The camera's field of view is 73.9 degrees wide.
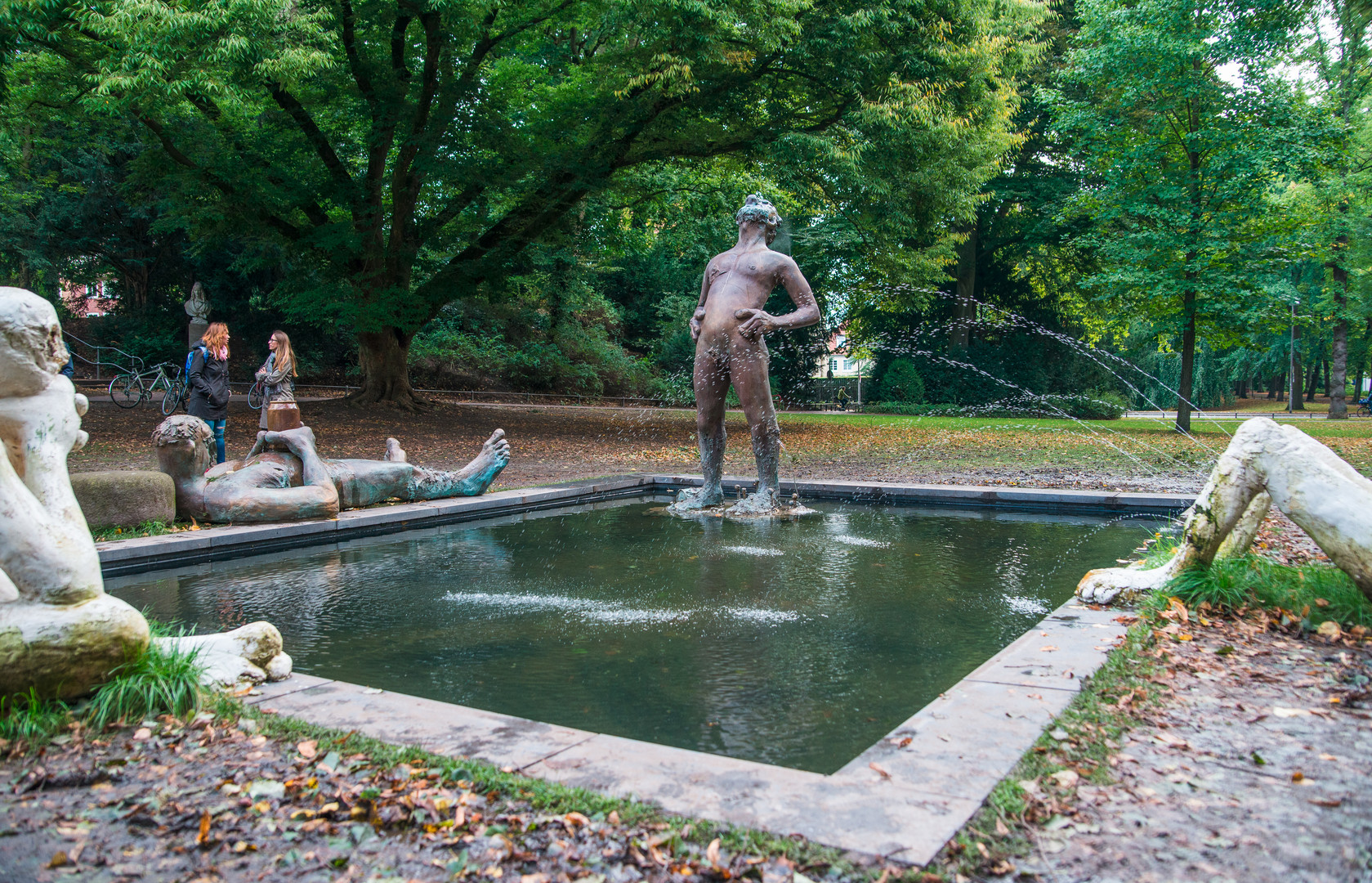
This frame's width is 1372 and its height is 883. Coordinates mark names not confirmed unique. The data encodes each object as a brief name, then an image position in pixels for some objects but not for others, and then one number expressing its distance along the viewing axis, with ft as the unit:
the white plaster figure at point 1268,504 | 12.21
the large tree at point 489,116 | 48.42
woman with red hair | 33.58
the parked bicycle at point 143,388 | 55.62
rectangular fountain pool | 11.34
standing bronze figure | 26.73
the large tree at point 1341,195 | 60.23
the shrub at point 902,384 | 97.91
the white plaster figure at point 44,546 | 9.27
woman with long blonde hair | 28.63
